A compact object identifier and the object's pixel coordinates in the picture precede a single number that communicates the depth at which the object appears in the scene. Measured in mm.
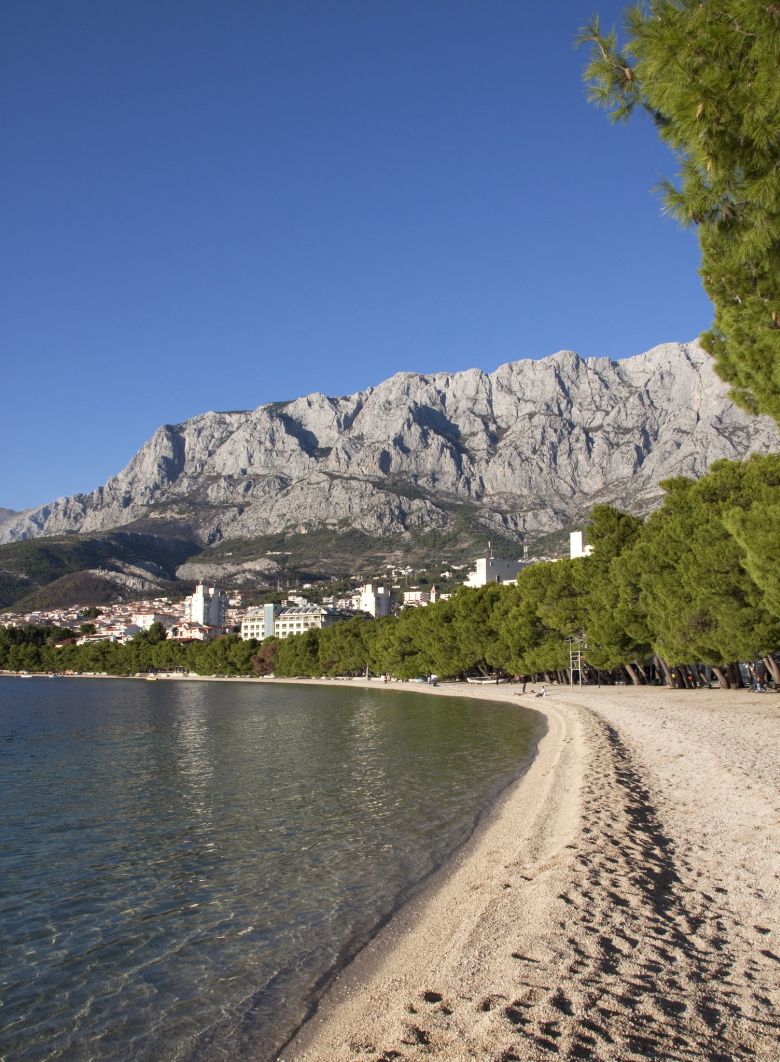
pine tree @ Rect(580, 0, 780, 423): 8164
